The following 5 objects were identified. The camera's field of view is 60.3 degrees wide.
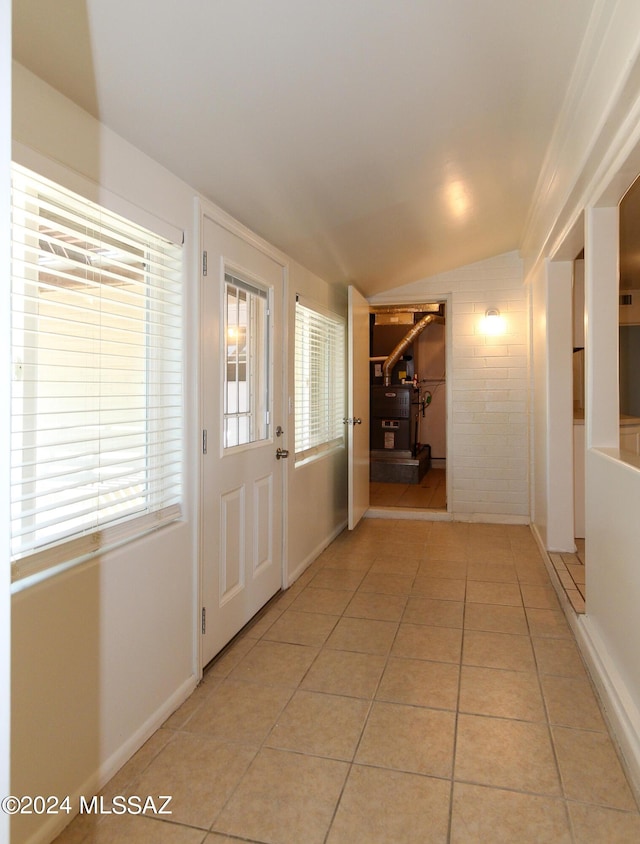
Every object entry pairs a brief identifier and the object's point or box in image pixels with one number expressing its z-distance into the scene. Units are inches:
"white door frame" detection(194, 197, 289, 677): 89.6
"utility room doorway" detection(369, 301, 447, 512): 269.3
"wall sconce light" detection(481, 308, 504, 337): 199.5
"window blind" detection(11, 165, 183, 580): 56.8
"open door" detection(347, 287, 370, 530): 173.8
